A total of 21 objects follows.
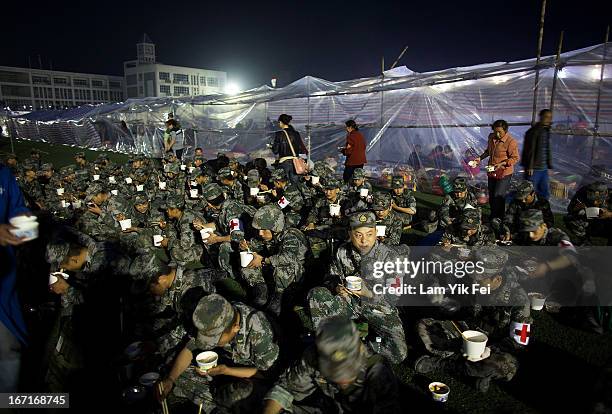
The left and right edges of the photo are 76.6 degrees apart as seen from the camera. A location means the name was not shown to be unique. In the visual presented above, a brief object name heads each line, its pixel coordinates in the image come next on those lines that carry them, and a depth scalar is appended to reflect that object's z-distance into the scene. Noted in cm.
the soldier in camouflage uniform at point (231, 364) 306
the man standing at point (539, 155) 759
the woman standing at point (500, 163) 760
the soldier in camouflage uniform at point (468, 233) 529
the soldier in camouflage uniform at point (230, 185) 887
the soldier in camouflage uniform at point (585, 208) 651
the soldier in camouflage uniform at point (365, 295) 403
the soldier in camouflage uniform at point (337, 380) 232
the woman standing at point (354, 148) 1023
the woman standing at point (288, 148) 1025
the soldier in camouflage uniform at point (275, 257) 501
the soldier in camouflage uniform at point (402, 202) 828
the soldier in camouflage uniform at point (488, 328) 359
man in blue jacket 281
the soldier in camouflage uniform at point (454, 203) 743
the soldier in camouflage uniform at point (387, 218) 679
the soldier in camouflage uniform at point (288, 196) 800
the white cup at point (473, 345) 337
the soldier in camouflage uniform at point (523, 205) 652
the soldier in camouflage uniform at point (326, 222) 703
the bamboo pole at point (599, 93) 841
